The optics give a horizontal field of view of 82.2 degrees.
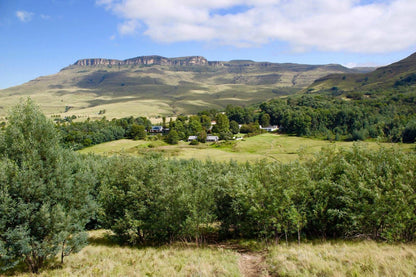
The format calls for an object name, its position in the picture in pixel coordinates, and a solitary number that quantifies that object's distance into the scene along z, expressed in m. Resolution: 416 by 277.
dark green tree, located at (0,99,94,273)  15.76
